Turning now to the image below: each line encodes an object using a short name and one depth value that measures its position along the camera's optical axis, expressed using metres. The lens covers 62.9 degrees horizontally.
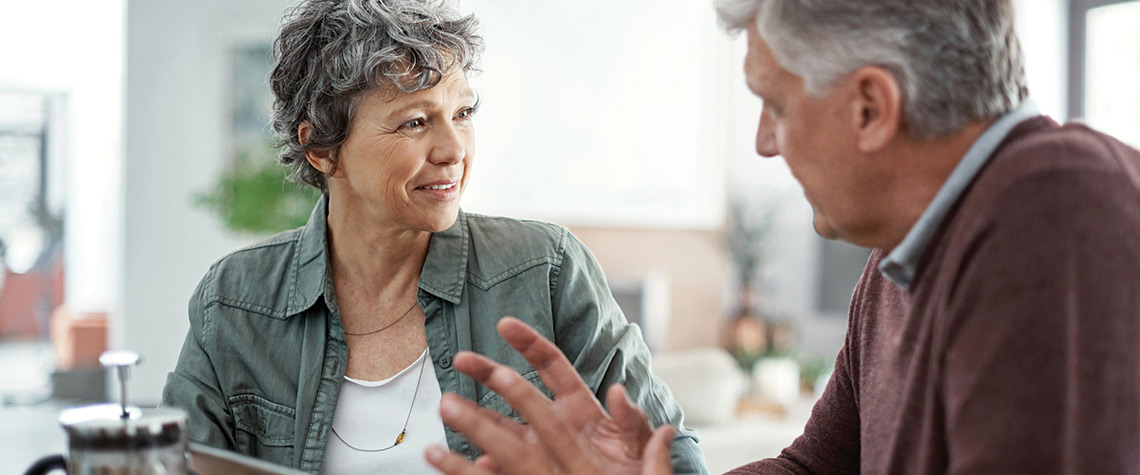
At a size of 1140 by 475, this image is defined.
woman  1.44
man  0.70
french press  0.81
